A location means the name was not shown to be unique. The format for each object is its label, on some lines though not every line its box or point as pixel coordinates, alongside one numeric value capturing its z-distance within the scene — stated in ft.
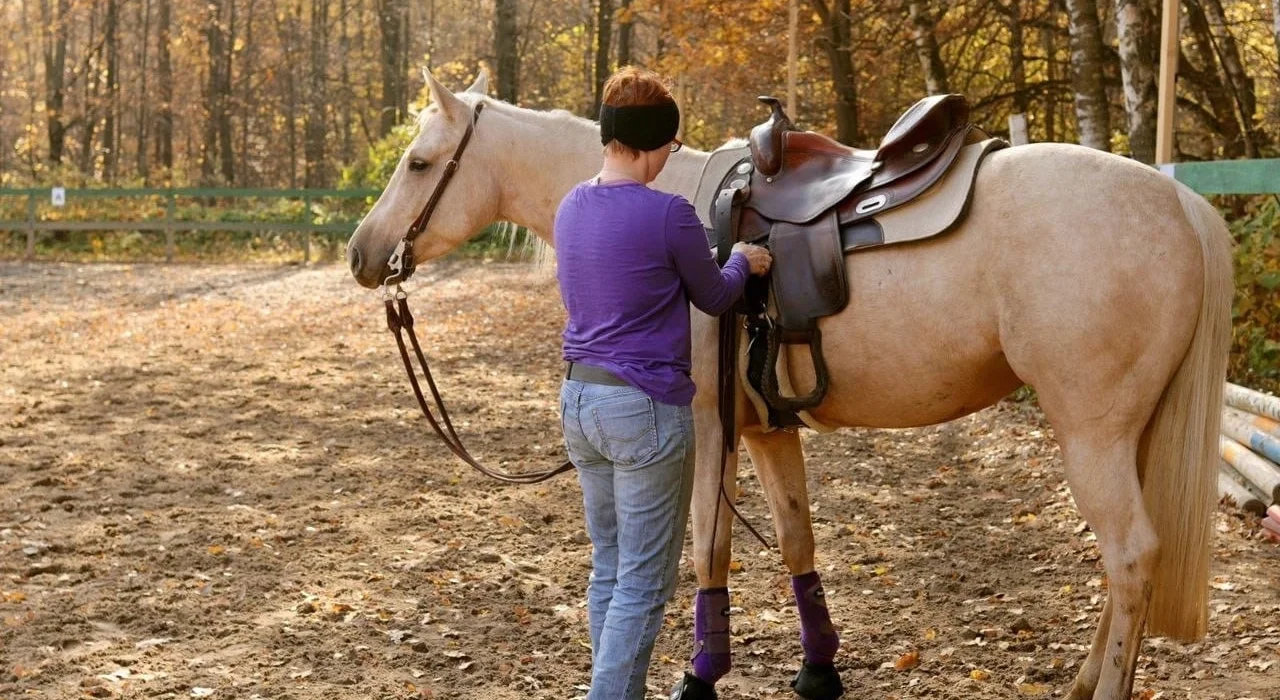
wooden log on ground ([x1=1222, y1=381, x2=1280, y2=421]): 18.97
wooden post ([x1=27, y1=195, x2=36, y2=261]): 72.64
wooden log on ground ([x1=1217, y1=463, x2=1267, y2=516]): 18.21
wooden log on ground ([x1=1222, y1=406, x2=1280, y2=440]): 18.61
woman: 9.50
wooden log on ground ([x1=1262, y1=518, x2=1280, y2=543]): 17.12
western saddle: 11.46
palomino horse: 10.43
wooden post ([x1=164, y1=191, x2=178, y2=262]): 74.02
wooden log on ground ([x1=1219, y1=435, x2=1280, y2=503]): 17.76
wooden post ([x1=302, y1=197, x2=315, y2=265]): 73.61
